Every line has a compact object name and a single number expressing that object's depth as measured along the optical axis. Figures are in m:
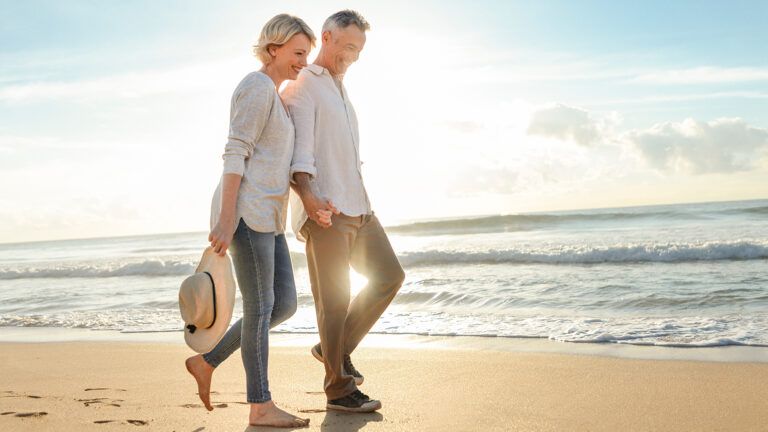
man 2.87
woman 2.58
